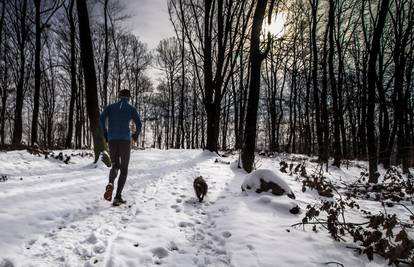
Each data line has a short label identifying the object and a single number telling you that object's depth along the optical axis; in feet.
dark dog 20.52
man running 19.61
